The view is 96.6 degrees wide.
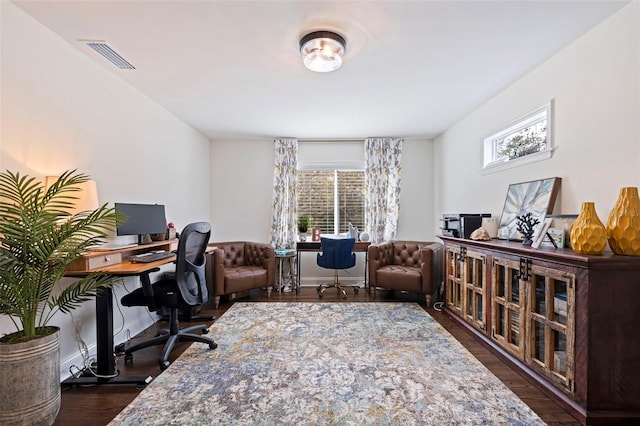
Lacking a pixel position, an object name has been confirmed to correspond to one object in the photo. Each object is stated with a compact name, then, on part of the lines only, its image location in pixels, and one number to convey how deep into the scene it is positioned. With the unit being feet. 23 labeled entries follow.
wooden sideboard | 5.61
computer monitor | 8.81
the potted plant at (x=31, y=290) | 5.15
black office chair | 7.92
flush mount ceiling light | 6.84
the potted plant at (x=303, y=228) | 16.66
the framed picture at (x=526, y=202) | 7.98
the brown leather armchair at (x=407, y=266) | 13.02
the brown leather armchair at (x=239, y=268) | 13.03
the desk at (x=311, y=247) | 15.55
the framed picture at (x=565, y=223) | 7.20
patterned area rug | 5.82
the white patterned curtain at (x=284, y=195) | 16.57
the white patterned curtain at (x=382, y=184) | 16.49
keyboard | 8.05
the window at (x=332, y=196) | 17.48
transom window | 8.58
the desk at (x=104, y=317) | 6.79
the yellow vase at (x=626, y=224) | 5.70
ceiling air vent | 7.39
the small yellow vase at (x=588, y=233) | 5.95
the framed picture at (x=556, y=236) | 7.18
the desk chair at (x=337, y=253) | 14.10
